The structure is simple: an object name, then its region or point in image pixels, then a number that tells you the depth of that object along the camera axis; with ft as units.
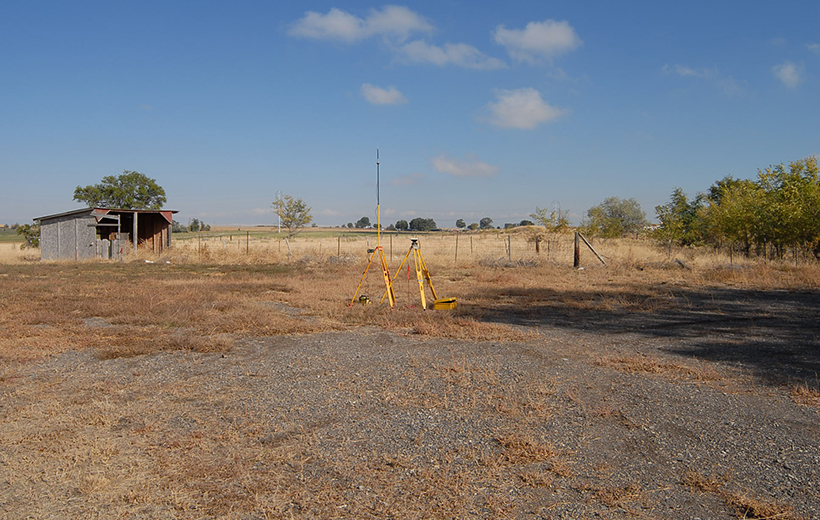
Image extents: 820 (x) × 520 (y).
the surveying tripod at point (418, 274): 40.11
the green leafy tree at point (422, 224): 375.45
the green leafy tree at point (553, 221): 95.69
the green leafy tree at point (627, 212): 193.57
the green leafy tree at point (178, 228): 343.91
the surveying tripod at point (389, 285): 41.74
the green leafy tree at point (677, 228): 90.58
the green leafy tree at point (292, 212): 125.55
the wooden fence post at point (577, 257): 77.41
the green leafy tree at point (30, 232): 144.43
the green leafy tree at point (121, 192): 170.19
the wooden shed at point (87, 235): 97.30
